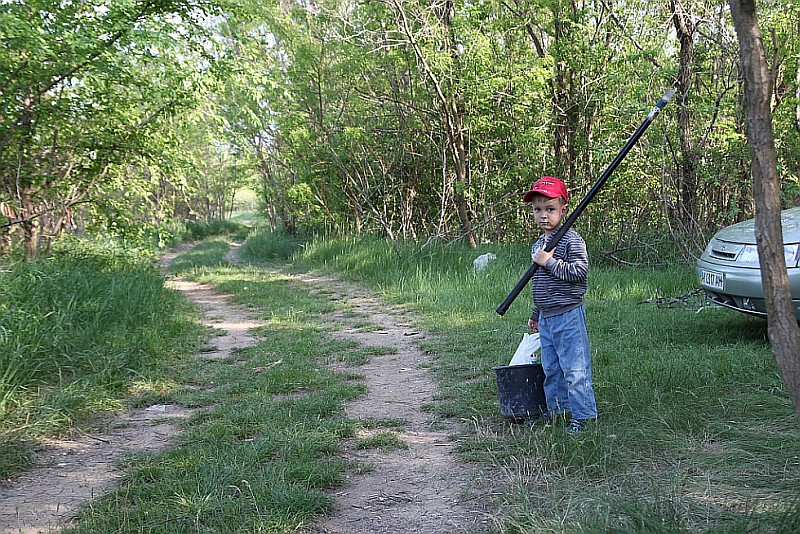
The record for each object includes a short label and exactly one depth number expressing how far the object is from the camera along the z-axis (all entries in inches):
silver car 222.4
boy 161.9
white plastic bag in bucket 180.1
